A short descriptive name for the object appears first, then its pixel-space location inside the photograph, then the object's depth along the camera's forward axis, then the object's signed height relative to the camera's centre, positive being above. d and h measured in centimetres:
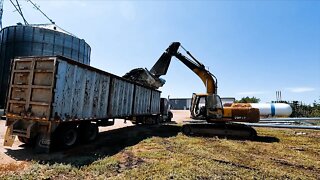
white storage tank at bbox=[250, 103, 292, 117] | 2419 +14
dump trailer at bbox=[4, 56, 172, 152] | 666 +10
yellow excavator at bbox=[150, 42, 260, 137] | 1050 -33
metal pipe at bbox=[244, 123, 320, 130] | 1395 -129
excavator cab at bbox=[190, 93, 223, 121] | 1073 +8
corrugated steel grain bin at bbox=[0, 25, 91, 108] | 1821 +634
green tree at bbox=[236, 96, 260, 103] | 4725 +293
